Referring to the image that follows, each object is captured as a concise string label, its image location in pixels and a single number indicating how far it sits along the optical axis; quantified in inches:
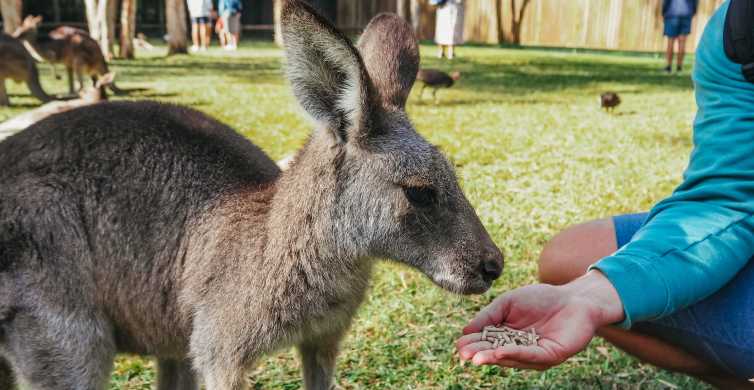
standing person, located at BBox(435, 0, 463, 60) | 511.5
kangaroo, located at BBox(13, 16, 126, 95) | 321.4
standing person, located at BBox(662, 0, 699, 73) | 421.1
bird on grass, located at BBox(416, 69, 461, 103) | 282.0
